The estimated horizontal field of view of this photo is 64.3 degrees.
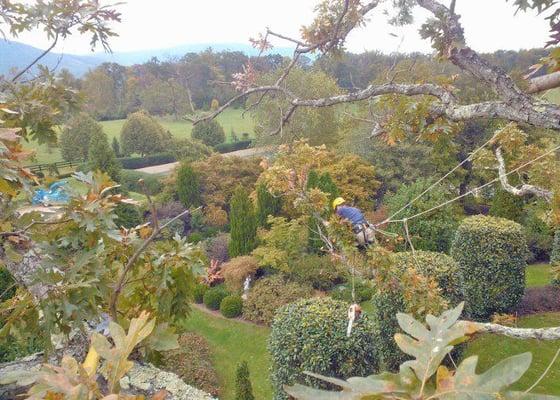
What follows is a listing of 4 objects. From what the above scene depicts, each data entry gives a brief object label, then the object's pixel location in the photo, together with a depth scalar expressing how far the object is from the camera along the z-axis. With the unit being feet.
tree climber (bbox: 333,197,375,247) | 14.39
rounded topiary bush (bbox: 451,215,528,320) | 26.14
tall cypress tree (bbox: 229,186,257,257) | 40.45
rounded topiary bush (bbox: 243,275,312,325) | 32.25
